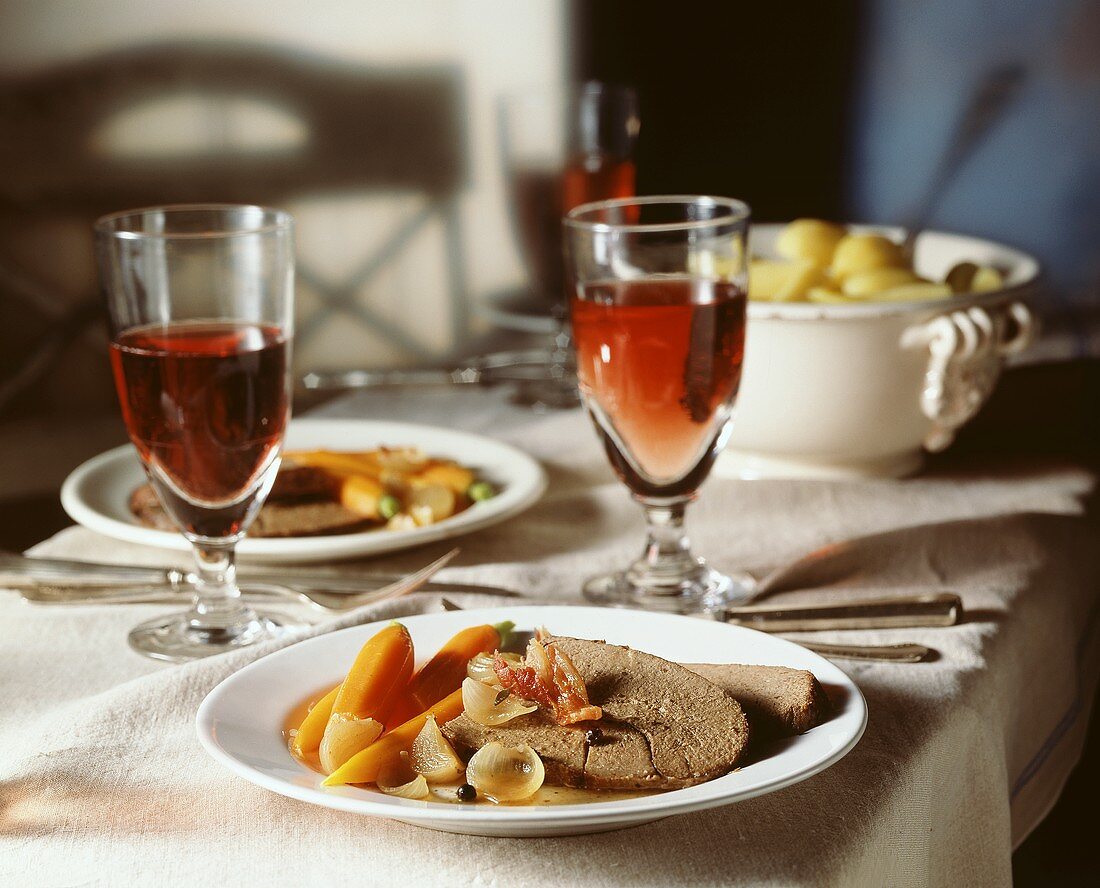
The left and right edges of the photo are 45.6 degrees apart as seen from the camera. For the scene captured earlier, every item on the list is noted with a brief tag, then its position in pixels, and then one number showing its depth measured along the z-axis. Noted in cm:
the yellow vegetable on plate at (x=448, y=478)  127
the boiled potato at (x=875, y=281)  135
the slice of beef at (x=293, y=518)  113
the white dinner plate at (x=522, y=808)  59
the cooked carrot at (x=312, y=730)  70
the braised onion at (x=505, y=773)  63
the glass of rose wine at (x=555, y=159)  170
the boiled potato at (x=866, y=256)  140
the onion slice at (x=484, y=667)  72
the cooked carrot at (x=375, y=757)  64
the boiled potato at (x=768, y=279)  137
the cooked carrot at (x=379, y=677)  71
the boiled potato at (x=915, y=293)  131
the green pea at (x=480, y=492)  125
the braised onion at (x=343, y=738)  67
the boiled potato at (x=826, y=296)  131
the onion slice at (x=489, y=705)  68
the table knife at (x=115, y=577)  104
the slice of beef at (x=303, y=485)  118
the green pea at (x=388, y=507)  117
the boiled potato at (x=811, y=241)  146
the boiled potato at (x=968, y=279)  139
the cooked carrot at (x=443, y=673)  75
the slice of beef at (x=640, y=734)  64
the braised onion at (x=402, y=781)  64
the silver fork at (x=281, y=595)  100
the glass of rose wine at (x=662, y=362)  103
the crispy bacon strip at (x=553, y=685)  68
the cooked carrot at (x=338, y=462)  122
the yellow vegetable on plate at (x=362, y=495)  117
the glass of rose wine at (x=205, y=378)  94
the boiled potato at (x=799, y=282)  133
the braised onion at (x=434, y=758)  65
